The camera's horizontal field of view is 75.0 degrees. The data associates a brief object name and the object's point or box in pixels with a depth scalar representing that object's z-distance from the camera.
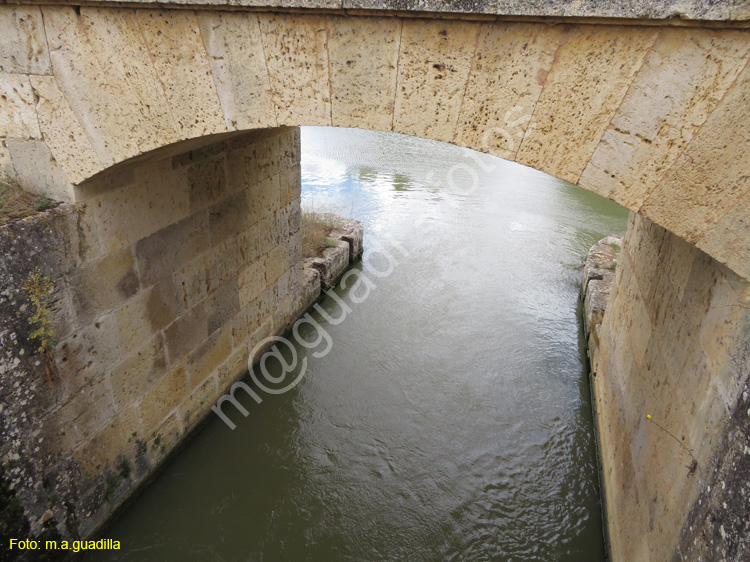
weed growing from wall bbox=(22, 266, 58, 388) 2.35
